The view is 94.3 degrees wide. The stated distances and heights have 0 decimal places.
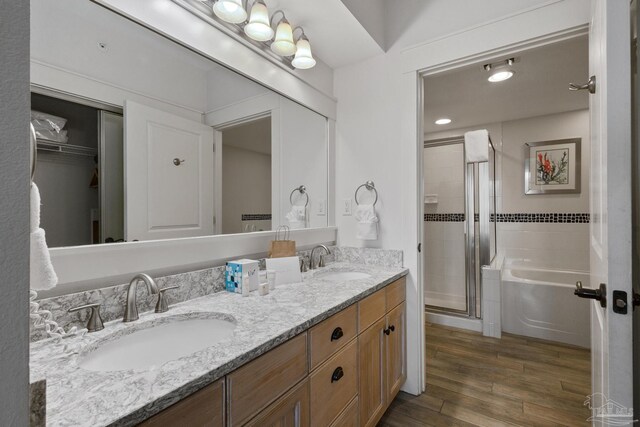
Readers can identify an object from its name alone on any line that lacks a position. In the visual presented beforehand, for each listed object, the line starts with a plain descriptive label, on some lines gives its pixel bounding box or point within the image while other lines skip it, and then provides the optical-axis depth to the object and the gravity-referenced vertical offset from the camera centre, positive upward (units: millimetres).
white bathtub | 2514 -877
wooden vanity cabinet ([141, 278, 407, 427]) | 716 -548
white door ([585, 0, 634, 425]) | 759 +12
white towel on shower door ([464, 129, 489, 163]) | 2832 +651
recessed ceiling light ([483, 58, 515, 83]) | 2137 +1063
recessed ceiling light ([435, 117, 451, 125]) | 3486 +1106
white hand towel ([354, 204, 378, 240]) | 1984 -65
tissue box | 1305 -270
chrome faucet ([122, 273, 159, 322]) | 972 -271
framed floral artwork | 3342 +535
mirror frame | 957 -122
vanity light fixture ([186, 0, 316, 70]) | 1306 +913
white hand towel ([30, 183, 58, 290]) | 506 -83
